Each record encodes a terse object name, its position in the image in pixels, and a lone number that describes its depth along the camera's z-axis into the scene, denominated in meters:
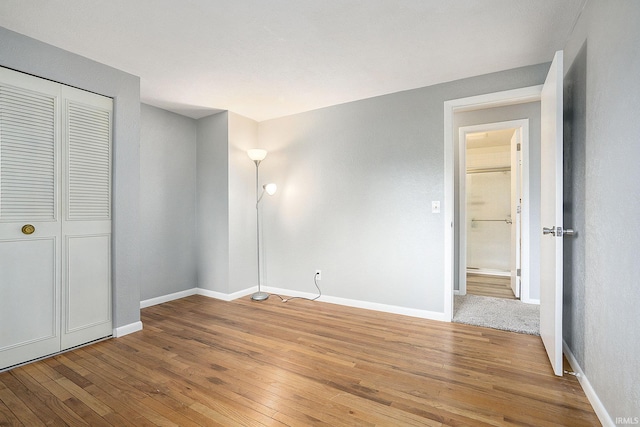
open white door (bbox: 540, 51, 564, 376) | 1.92
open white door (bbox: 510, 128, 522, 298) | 3.78
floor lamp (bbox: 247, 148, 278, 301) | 3.82
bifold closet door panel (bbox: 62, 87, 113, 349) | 2.43
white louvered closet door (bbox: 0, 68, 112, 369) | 2.14
